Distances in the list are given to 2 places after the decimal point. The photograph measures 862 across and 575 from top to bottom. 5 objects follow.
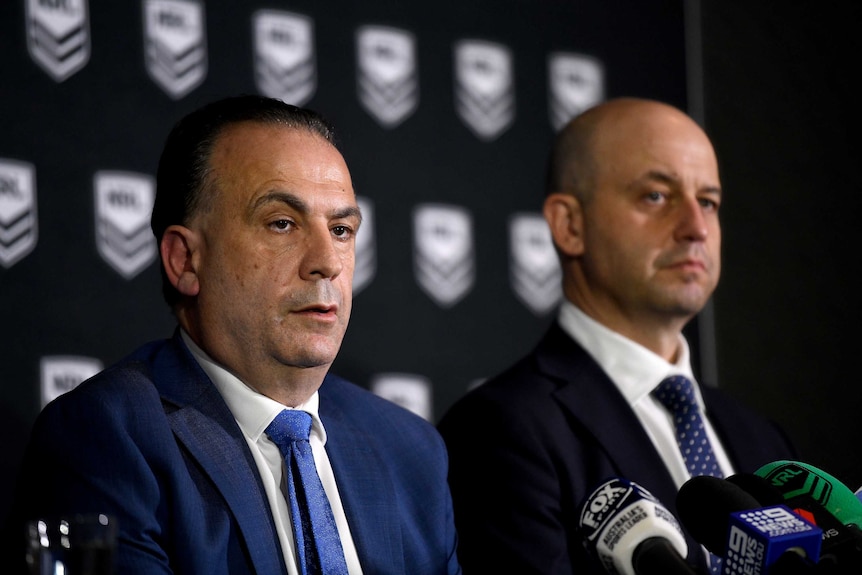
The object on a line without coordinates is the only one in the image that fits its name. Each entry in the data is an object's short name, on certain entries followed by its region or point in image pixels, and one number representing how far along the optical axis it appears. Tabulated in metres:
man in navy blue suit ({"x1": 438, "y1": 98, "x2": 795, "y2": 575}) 2.88
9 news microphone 2.39
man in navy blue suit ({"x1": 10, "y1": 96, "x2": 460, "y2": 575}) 2.63
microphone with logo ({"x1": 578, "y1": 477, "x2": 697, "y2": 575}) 2.45
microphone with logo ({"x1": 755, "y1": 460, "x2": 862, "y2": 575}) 2.46
